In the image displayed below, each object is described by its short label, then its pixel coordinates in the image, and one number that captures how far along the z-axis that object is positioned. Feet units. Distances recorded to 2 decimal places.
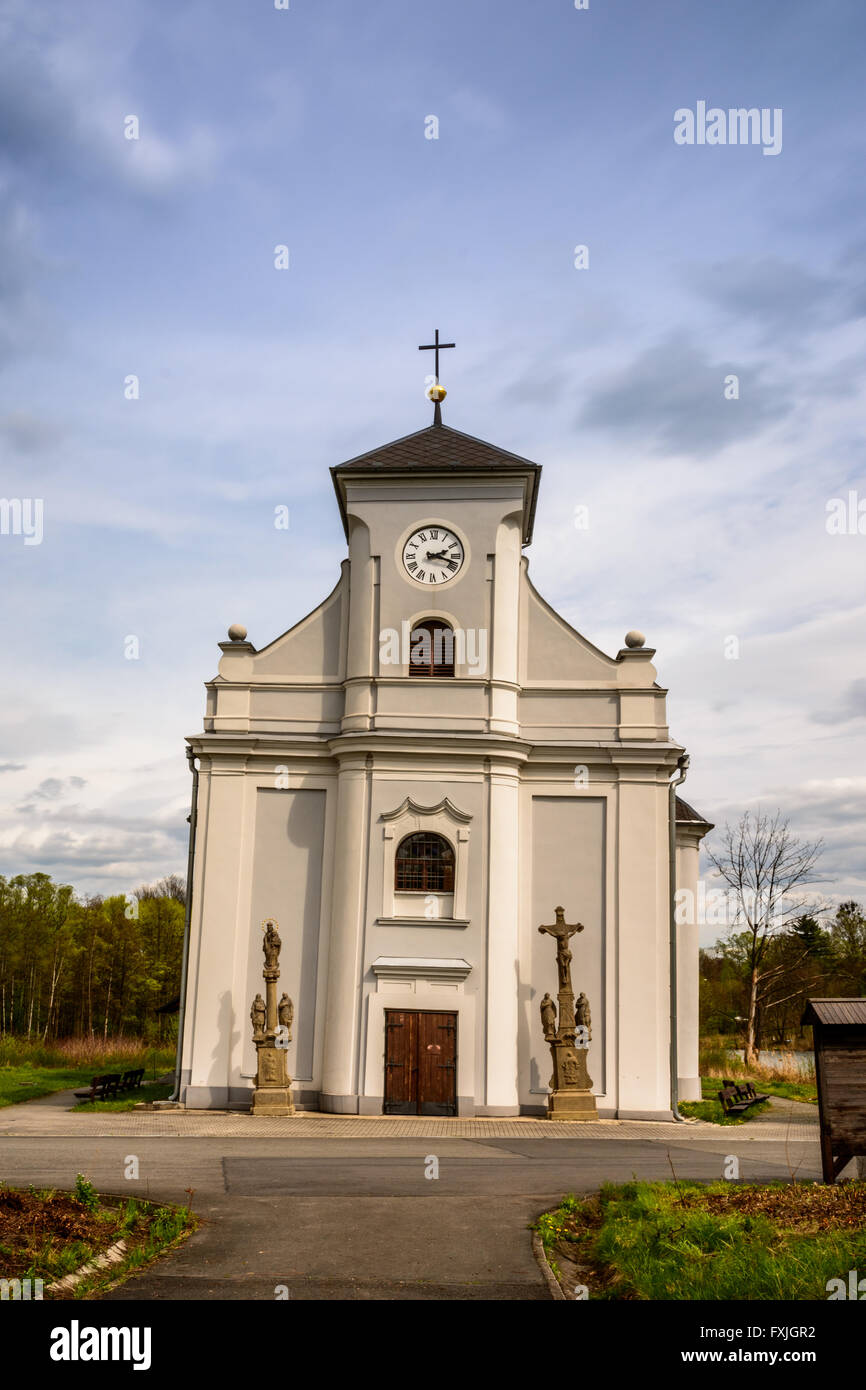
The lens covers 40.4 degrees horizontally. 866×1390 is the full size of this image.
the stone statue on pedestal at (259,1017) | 71.15
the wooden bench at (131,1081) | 81.51
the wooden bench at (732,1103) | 75.51
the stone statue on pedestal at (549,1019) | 71.26
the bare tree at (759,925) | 131.44
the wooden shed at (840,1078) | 37.63
